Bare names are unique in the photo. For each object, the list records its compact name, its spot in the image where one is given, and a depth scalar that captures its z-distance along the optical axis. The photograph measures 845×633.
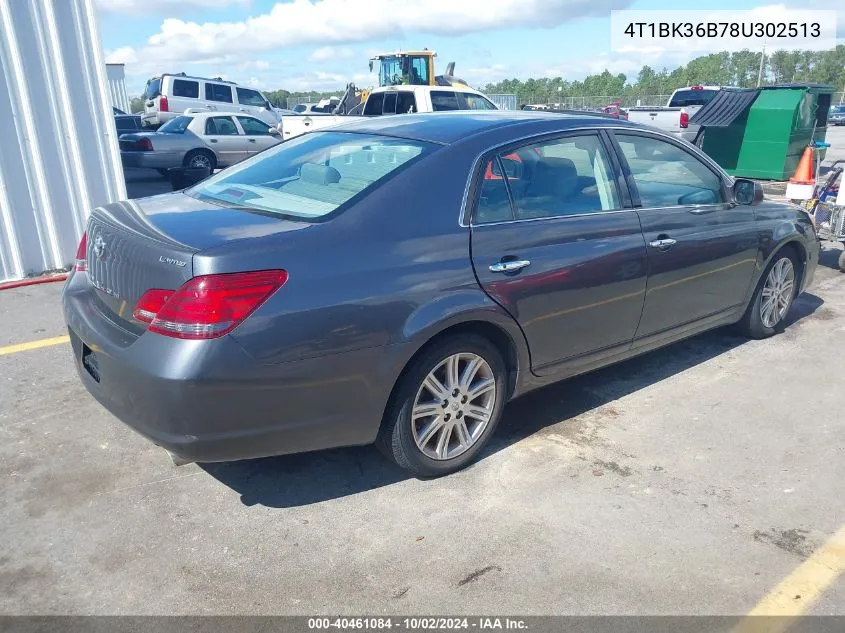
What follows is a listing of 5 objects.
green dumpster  12.86
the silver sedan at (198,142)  14.06
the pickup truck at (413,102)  15.10
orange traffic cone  7.22
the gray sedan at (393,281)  2.68
